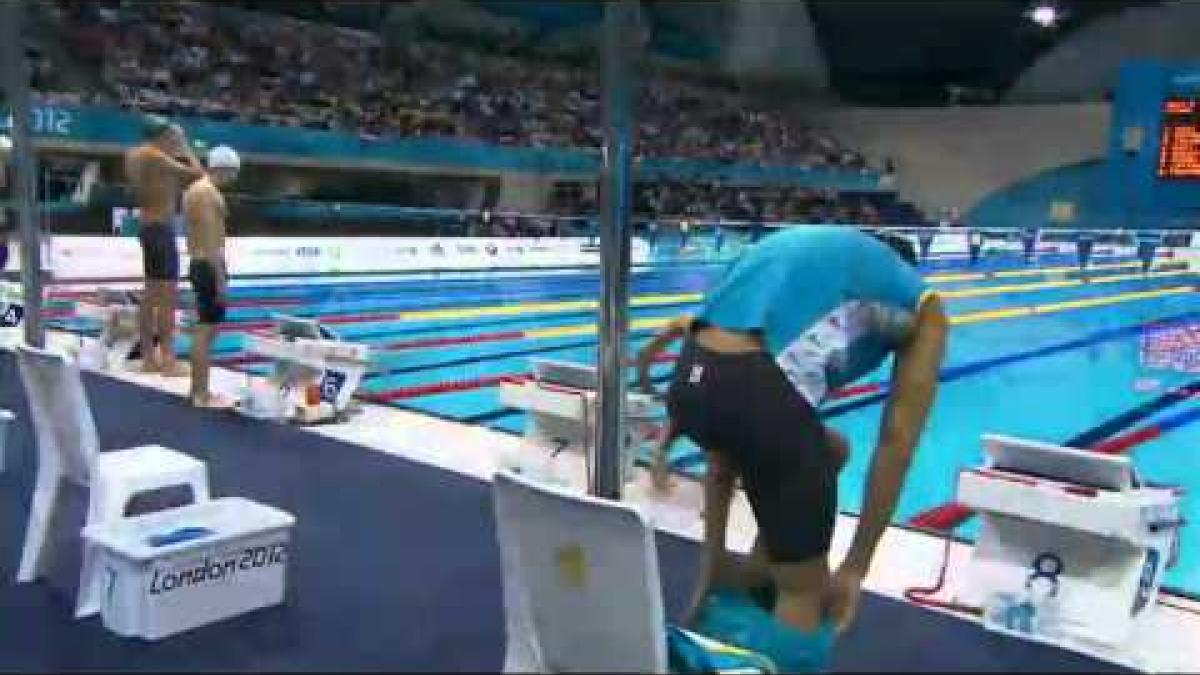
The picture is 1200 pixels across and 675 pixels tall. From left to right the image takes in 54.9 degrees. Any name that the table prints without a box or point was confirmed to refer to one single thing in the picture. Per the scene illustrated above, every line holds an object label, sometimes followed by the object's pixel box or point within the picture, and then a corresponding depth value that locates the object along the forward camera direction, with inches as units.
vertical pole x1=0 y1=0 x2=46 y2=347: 163.3
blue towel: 75.3
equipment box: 98.2
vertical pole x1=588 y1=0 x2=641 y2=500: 120.3
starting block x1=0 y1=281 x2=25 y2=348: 239.1
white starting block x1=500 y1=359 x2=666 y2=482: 142.9
